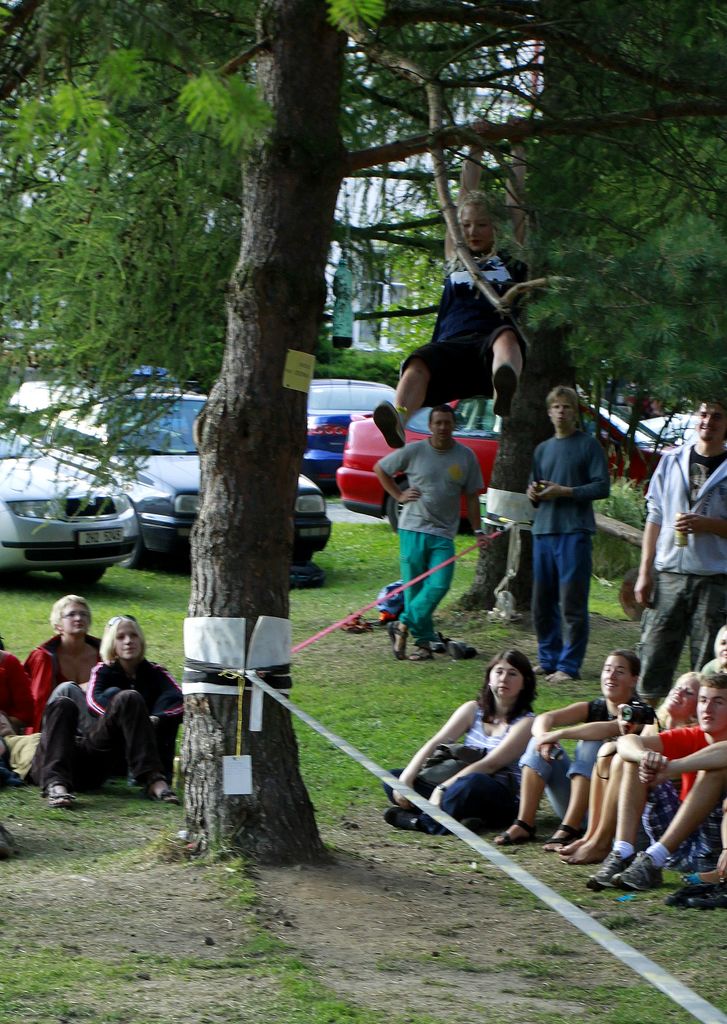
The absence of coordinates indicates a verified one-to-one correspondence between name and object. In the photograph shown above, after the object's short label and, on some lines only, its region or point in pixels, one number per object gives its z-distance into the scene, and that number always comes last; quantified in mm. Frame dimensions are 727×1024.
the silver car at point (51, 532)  26469
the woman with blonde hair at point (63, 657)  16406
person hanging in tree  13937
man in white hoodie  15297
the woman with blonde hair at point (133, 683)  15437
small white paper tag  11437
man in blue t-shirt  19562
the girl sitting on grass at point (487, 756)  13937
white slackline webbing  5531
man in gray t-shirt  21234
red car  33594
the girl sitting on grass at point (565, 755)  13312
